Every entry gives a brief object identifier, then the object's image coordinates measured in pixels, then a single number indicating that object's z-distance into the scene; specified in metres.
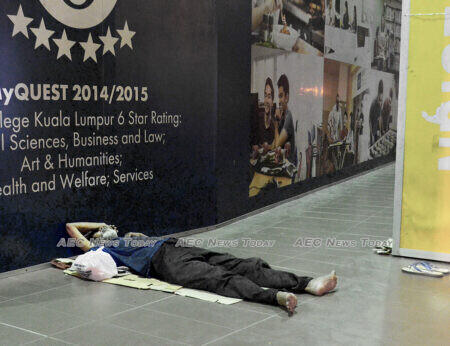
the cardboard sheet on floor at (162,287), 5.12
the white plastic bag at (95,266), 5.64
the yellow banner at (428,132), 6.46
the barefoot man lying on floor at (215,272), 5.11
